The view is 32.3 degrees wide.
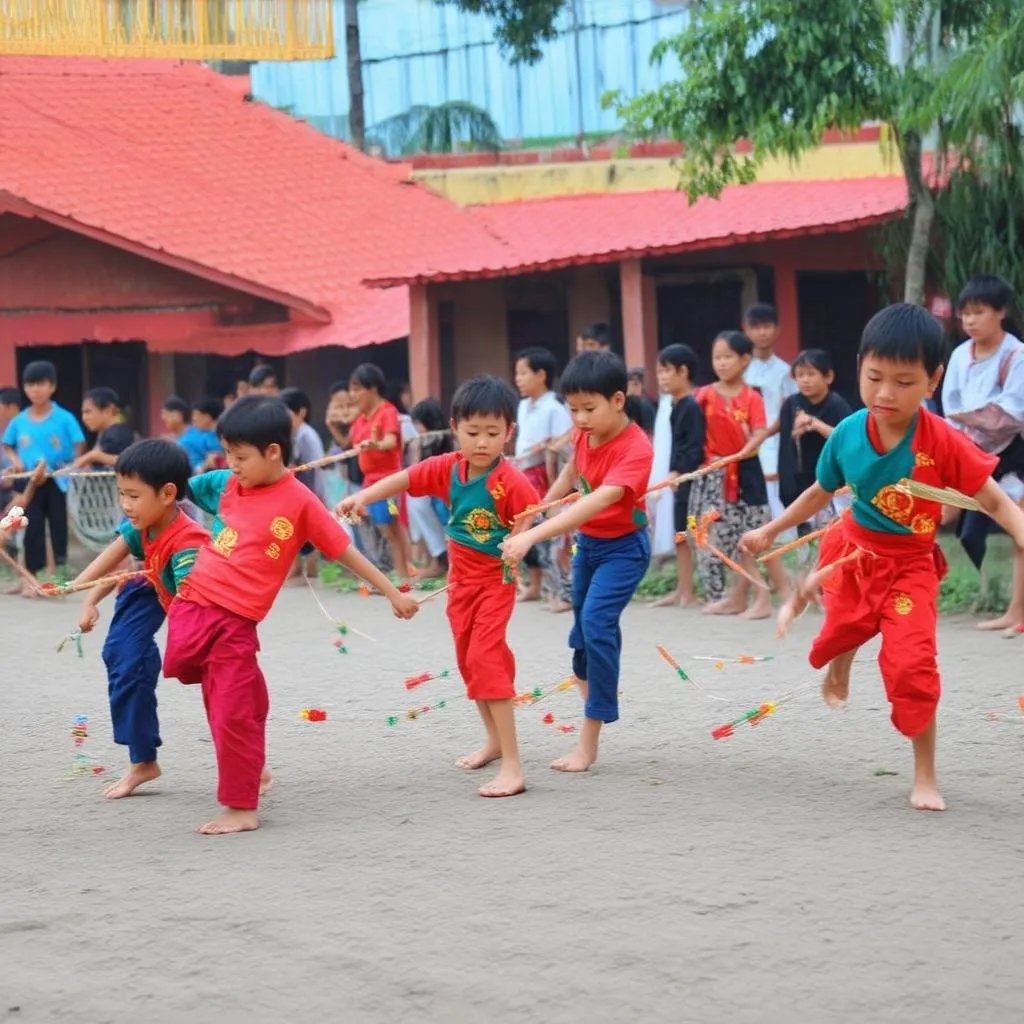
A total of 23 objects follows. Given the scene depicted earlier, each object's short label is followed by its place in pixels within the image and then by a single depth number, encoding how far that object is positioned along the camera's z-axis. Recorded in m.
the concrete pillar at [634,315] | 14.28
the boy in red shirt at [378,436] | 12.12
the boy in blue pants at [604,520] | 6.26
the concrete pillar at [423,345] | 15.47
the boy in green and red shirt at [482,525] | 6.02
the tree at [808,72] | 12.14
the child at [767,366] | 11.72
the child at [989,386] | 8.91
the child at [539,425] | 10.77
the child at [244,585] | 5.60
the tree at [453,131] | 22.84
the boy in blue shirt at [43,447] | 13.34
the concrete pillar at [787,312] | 14.80
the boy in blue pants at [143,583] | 6.01
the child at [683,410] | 10.39
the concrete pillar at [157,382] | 17.81
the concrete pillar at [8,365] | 16.91
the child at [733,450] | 10.38
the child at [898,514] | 5.44
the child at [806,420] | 9.79
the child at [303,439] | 13.02
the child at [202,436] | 13.60
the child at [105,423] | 13.27
